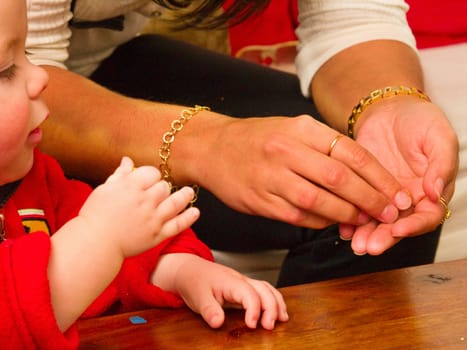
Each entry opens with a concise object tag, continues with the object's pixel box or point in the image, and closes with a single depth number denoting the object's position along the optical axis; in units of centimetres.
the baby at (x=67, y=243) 112
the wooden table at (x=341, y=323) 118
